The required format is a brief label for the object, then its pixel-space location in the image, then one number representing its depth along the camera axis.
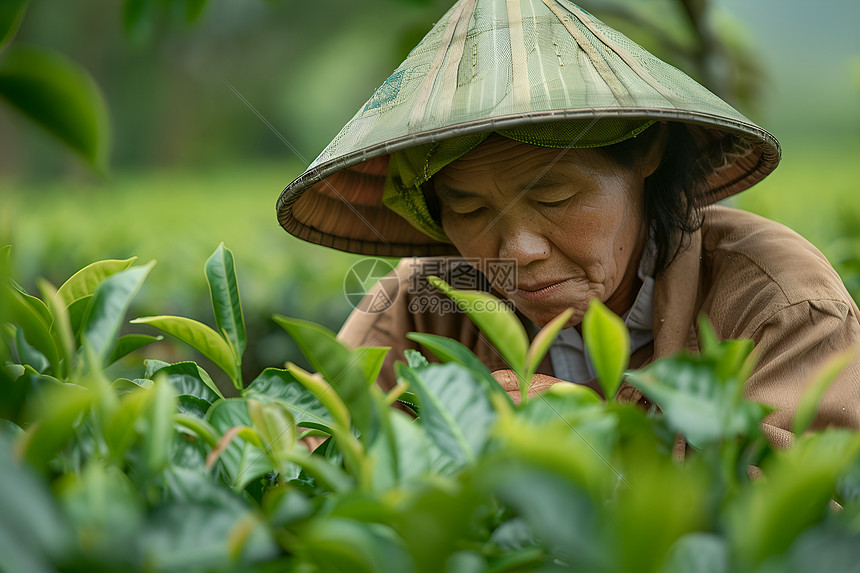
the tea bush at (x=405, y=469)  0.90
